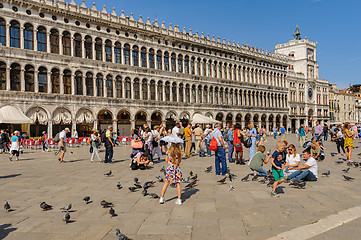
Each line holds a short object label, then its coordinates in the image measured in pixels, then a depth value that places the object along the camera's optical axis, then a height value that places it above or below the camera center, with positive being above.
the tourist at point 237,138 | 13.06 -0.85
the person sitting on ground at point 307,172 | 9.10 -1.69
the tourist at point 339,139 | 16.78 -1.28
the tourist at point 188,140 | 16.94 -1.17
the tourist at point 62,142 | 14.95 -0.98
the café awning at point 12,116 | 23.69 +0.62
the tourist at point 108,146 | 14.21 -1.19
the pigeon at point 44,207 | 6.49 -1.85
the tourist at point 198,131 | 17.47 -0.67
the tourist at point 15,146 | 16.05 -1.23
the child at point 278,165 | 7.74 -1.26
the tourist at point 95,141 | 14.77 -0.97
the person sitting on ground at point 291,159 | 8.90 -1.24
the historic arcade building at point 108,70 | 28.91 +6.18
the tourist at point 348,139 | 12.88 -0.99
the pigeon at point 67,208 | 6.23 -1.79
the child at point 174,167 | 6.99 -1.12
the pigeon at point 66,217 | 5.73 -1.83
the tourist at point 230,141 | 14.15 -1.04
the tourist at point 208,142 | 15.85 -1.19
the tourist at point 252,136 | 13.49 -0.79
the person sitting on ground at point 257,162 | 9.77 -1.43
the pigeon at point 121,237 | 4.66 -1.81
